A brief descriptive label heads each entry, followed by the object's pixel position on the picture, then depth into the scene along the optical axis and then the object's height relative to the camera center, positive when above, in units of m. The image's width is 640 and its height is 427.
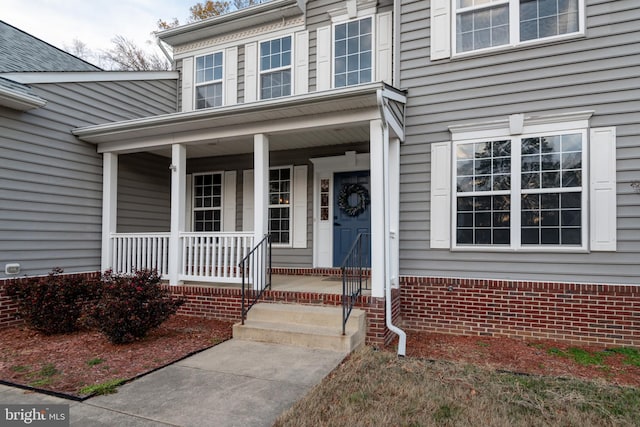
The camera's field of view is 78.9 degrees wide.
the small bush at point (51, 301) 5.22 -1.17
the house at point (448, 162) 4.97 +0.83
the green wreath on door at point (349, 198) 7.15 +0.34
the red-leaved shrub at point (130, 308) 4.65 -1.13
